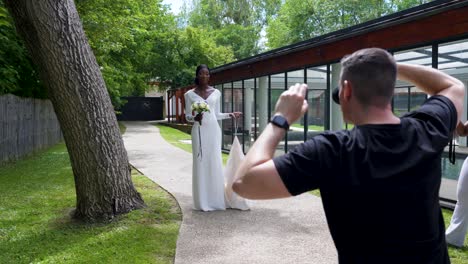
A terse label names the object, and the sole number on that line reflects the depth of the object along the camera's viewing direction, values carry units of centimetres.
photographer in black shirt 143
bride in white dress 625
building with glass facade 625
